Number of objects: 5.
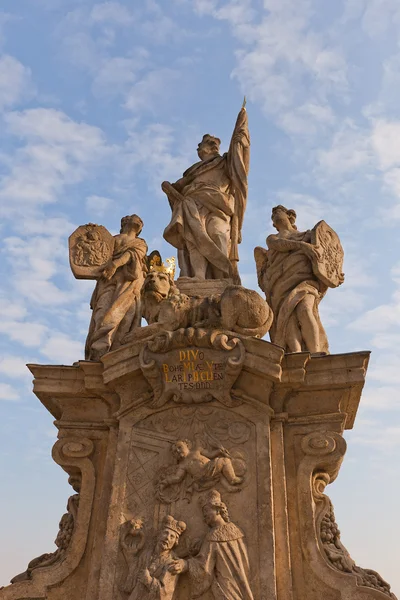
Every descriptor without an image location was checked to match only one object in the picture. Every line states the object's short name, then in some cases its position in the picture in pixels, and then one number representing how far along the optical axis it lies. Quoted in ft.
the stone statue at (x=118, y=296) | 26.71
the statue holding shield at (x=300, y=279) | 25.82
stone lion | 23.35
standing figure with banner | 30.71
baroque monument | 19.95
